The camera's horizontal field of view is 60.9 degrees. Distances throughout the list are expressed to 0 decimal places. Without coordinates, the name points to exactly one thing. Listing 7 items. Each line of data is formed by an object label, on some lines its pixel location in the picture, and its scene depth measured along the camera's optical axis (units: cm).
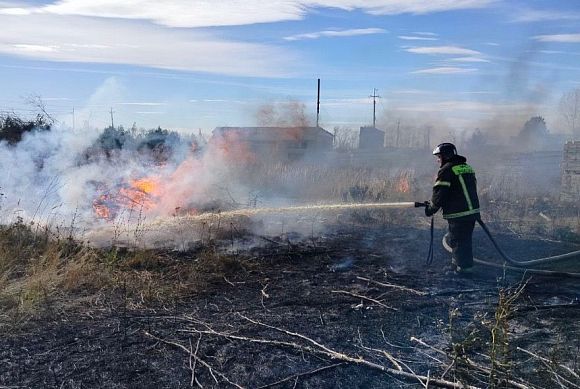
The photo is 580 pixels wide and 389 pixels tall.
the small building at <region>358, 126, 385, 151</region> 4891
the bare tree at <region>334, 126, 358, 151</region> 5212
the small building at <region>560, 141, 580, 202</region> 1605
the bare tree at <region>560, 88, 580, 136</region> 3928
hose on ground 783
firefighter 807
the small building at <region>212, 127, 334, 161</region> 2342
